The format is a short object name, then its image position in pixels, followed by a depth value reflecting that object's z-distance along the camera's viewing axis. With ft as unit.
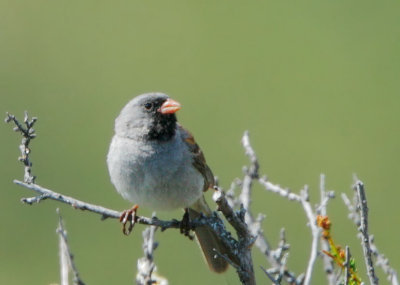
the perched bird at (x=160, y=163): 30.58
